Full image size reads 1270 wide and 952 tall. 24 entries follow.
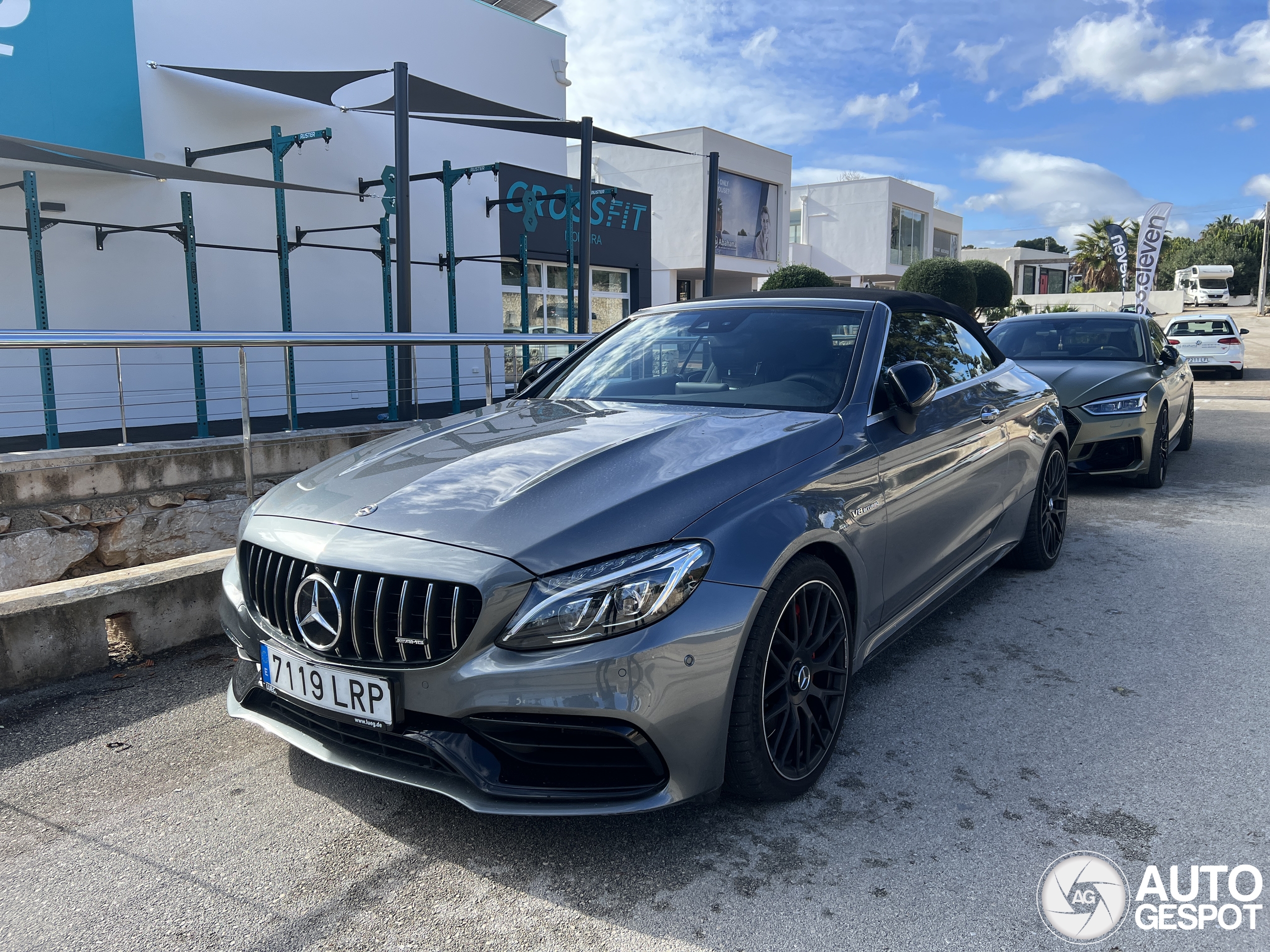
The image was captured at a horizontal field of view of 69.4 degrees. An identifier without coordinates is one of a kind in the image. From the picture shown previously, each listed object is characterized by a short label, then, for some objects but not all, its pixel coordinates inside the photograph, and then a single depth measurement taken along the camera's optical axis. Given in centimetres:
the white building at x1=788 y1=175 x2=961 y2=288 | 4566
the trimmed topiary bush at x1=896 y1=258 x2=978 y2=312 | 3200
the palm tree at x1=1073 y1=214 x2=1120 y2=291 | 7819
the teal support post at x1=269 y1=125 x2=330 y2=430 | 1123
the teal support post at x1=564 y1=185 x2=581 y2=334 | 1453
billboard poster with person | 3203
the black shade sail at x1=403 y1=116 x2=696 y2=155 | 1216
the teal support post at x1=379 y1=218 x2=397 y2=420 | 1271
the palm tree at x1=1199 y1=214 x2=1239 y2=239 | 7606
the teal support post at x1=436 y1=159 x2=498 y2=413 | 1338
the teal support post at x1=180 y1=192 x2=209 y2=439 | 1048
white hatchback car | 1966
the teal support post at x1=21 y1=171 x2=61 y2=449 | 851
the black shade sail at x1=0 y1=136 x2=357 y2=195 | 808
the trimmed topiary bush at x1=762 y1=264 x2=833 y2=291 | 2600
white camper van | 5775
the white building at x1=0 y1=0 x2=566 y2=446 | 996
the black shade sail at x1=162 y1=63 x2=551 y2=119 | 1059
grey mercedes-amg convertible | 221
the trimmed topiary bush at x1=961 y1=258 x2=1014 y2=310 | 3672
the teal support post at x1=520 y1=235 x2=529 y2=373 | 1441
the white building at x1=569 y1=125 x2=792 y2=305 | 3206
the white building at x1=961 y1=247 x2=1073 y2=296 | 8119
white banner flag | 2253
